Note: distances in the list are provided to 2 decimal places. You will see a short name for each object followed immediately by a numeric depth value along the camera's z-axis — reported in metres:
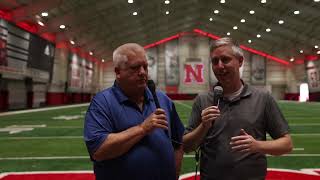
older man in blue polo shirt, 2.40
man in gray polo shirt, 2.75
